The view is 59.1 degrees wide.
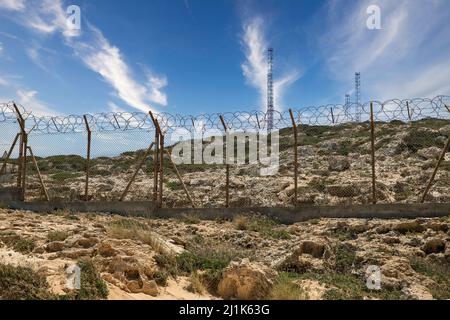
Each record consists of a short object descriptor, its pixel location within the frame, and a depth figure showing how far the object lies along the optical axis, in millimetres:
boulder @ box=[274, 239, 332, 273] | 7266
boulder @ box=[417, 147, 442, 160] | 24084
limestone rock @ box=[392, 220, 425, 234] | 9750
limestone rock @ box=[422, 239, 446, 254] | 8266
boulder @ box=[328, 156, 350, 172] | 23359
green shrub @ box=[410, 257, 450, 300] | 6005
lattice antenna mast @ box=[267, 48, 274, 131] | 48397
